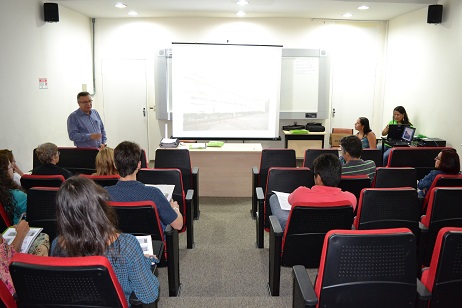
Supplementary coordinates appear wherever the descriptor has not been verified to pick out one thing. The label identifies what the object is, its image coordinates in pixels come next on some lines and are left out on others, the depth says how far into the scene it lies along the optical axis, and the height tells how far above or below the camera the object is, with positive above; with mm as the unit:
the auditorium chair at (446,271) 1703 -760
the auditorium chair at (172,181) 3498 -748
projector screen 6699 +130
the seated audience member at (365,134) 5566 -480
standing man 5234 -386
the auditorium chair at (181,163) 4391 -729
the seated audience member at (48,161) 3500 -586
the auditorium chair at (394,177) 3391 -660
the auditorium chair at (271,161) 4359 -685
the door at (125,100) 7684 -63
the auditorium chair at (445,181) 3297 -670
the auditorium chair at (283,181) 3486 -729
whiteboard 7582 +295
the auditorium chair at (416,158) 4395 -638
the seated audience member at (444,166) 3434 -569
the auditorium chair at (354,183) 3293 -691
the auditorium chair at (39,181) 3074 -668
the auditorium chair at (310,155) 4371 -612
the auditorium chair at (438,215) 2613 -776
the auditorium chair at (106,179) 3121 -647
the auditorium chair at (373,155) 4574 -635
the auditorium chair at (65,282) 1373 -669
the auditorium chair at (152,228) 2318 -819
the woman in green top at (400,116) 6312 -251
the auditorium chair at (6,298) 1564 -812
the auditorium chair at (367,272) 1635 -731
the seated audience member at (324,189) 2592 -590
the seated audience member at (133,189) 2463 -570
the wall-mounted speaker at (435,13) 5738 +1271
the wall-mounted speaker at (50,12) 5621 +1188
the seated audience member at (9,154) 3150 -474
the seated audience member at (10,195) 2738 -701
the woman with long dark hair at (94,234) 1510 -531
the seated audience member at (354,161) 3615 -563
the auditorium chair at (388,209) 2578 -723
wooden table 5336 -955
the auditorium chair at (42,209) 2621 -766
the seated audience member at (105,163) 3342 -558
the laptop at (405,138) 5896 -575
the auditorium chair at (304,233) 2400 -852
